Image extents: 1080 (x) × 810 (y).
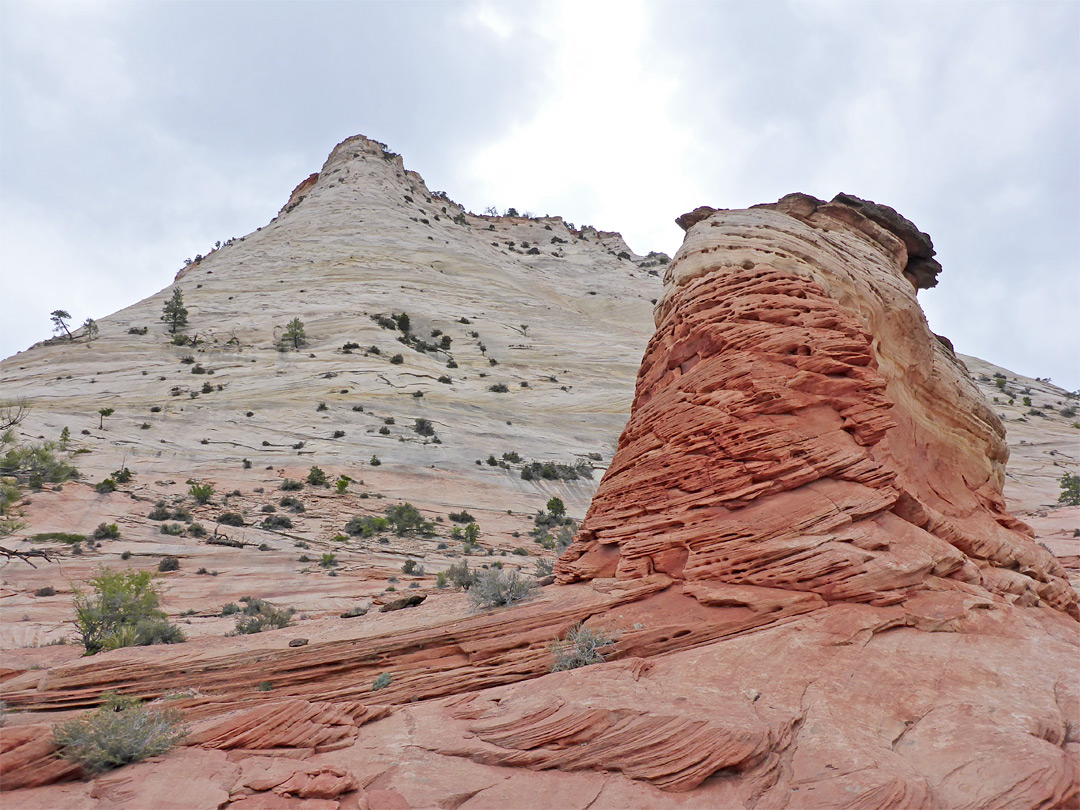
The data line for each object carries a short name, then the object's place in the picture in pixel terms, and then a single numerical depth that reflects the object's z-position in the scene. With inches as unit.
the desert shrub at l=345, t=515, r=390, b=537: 878.4
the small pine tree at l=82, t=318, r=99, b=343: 1676.9
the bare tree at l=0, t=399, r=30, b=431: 1130.7
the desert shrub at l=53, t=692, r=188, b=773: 218.1
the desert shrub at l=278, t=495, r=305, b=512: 925.2
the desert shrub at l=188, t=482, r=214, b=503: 899.4
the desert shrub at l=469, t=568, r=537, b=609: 359.3
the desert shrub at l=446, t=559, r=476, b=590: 470.5
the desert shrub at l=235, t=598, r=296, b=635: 446.9
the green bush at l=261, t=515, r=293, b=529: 850.8
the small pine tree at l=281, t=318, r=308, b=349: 1670.8
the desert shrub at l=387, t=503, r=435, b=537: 909.2
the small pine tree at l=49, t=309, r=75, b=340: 1820.9
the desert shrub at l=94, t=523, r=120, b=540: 739.4
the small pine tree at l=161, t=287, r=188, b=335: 1766.7
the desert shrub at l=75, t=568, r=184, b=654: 424.5
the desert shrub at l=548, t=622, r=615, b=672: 282.8
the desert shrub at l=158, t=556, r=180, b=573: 673.0
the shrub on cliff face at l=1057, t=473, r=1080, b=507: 1205.1
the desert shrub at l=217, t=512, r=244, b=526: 840.3
